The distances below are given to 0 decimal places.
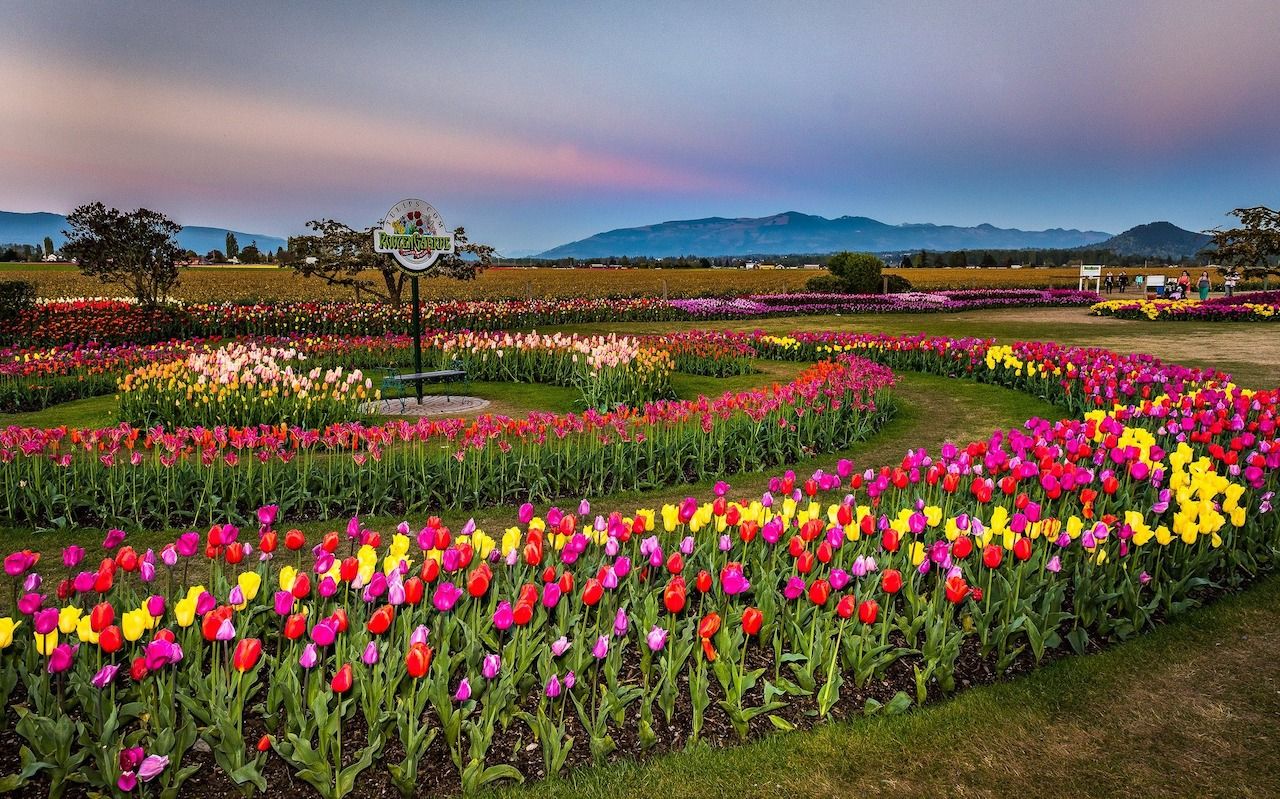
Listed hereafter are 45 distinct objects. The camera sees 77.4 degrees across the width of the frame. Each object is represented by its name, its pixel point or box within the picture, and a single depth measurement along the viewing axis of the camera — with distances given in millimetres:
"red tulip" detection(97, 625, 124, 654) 3034
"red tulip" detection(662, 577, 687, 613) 3410
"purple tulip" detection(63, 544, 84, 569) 3471
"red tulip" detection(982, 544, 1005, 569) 3996
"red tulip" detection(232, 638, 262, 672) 3061
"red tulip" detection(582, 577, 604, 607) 3619
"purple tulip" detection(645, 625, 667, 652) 3447
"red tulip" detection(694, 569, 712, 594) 3691
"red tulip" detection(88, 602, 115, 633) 3068
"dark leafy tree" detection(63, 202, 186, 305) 22297
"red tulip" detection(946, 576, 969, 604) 3912
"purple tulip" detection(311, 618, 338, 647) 3131
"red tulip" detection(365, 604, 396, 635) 3220
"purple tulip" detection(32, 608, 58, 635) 3086
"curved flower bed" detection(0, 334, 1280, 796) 3223
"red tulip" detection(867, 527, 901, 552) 4074
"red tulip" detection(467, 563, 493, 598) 3533
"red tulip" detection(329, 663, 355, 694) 2955
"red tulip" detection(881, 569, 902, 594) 3811
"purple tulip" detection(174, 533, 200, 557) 3731
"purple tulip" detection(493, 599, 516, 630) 3311
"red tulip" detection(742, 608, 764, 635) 3445
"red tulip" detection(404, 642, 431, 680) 3047
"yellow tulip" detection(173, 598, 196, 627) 3268
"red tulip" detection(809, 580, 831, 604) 3630
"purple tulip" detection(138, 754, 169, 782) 2885
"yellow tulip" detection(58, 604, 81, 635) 3117
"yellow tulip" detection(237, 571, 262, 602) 3467
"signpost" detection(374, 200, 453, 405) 12320
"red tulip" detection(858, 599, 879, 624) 3639
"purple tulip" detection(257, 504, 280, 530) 4120
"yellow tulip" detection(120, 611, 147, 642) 3164
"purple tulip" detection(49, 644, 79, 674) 2996
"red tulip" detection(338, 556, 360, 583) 3592
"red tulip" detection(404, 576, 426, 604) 3473
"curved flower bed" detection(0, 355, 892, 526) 6680
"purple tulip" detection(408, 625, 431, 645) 3219
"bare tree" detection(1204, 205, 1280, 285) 38656
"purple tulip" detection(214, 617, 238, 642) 3162
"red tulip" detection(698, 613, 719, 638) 3453
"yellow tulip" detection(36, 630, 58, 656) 3153
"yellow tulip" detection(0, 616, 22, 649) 3082
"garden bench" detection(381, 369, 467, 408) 12023
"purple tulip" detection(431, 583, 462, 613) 3422
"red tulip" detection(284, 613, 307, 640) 3227
